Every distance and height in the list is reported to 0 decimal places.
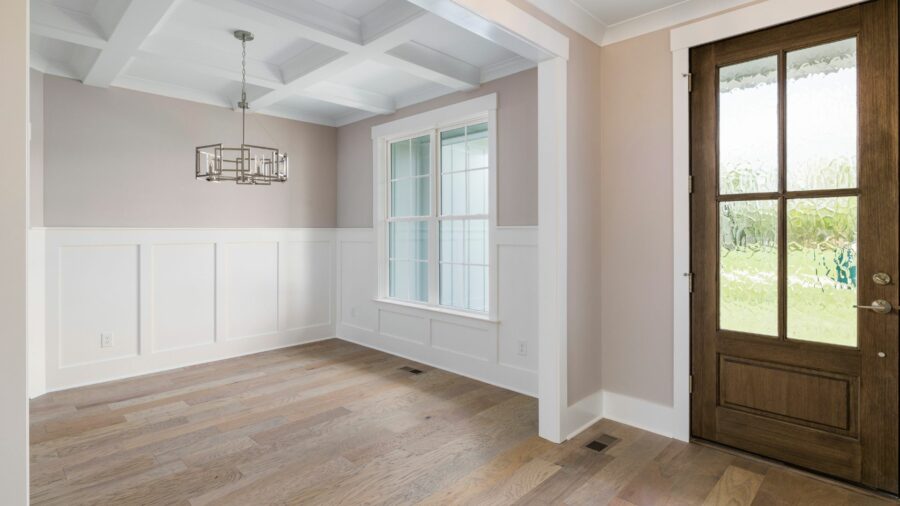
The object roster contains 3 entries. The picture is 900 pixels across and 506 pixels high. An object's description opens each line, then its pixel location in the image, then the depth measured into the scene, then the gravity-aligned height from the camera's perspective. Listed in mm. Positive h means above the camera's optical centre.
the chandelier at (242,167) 3312 +638
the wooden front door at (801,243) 2375 +53
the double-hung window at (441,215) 4391 +385
